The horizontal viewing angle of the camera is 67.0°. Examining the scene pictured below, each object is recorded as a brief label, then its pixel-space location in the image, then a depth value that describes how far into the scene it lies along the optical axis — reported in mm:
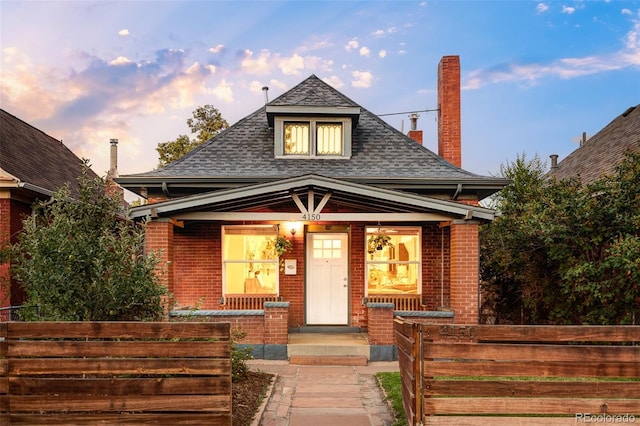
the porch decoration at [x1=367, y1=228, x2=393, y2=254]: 11180
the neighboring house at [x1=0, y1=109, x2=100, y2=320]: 11422
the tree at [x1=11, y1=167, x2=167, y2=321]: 5086
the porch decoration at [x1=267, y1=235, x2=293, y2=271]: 10641
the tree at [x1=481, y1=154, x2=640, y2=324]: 8695
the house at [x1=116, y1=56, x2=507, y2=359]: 10781
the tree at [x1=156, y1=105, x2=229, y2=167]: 23953
